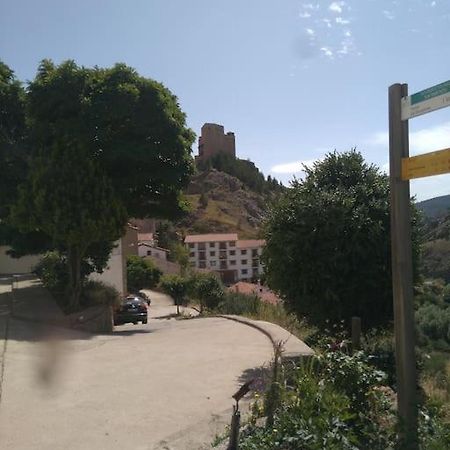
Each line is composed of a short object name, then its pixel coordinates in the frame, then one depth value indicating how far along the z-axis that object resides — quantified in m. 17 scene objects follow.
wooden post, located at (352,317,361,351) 6.08
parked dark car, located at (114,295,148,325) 23.03
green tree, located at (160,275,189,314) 43.33
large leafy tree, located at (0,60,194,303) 12.44
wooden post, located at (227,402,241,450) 4.05
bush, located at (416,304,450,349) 27.05
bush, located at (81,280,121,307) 14.24
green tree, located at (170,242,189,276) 75.23
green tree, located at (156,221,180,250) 98.94
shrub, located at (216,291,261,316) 16.05
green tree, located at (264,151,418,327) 7.30
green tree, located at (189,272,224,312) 26.77
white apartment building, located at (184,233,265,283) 110.12
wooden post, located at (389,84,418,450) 4.12
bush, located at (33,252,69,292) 16.66
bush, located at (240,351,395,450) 3.74
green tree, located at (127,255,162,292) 53.16
